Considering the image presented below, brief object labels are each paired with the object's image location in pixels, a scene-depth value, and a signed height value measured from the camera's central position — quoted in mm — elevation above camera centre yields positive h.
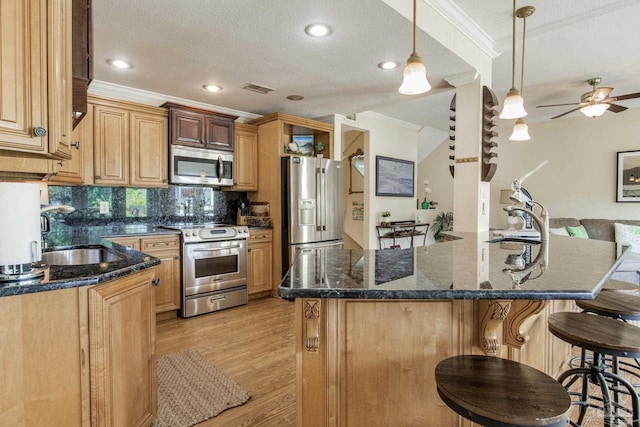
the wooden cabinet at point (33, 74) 1194 +512
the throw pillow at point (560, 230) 4534 -298
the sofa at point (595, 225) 4738 -235
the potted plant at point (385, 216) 5492 -128
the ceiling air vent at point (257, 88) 3451 +1297
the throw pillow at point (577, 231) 4566 -307
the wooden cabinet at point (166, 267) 3209 -610
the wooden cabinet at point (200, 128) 3633 +934
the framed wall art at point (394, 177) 5426 +549
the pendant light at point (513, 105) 2232 +718
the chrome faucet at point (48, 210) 1621 -15
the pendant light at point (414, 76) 1727 +709
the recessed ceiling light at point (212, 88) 3479 +1293
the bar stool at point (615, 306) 1618 -500
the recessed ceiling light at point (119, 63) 2838 +1278
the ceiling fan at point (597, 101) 3563 +1200
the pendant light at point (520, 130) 2872 +698
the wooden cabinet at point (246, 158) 4211 +651
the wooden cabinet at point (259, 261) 3980 -655
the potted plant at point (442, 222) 6535 -272
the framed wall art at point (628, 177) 4922 +497
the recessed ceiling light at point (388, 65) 2895 +1296
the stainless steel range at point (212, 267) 3396 -655
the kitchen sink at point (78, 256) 1980 -305
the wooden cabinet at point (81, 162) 2932 +429
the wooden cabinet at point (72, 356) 1143 -577
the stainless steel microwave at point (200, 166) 3654 +487
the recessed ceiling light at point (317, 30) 2289 +1274
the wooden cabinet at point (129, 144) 3242 +665
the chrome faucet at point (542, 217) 1999 -56
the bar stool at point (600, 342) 1303 -542
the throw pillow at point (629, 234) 4430 -338
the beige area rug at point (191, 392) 1842 -1162
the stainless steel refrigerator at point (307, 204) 4027 +52
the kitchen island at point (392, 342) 1201 -500
